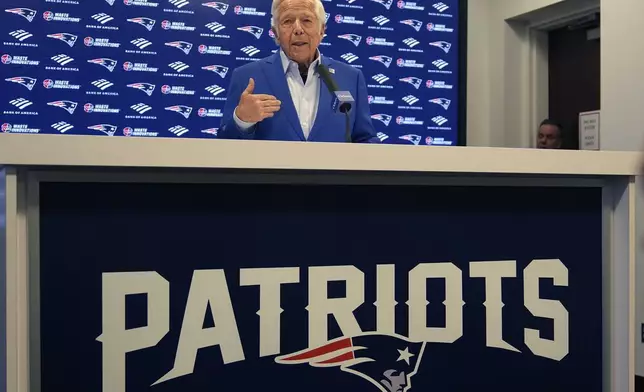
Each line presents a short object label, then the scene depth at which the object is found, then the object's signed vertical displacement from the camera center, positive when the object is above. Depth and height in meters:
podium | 1.13 -0.14
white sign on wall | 3.73 +0.32
